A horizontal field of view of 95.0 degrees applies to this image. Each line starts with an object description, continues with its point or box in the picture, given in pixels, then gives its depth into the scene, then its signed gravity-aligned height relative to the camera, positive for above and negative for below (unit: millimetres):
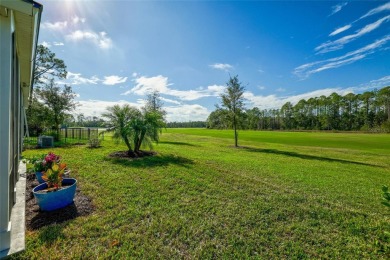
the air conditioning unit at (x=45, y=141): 12273 -990
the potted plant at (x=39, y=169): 4708 -1123
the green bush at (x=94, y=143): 12742 -1136
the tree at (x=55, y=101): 17641 +2627
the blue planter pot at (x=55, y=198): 3354 -1387
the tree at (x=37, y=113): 16906 +1296
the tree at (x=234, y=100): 18094 +2895
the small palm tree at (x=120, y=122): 9141 +254
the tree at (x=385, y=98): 52719 +9242
